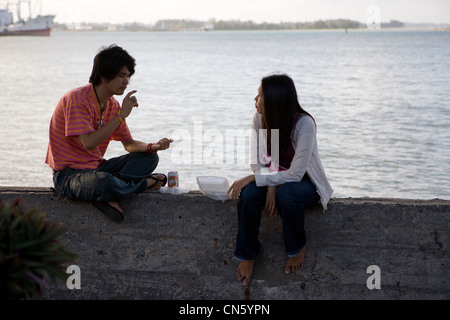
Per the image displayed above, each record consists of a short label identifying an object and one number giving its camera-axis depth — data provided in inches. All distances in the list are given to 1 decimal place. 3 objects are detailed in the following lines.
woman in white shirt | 143.2
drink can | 161.2
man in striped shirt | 150.3
